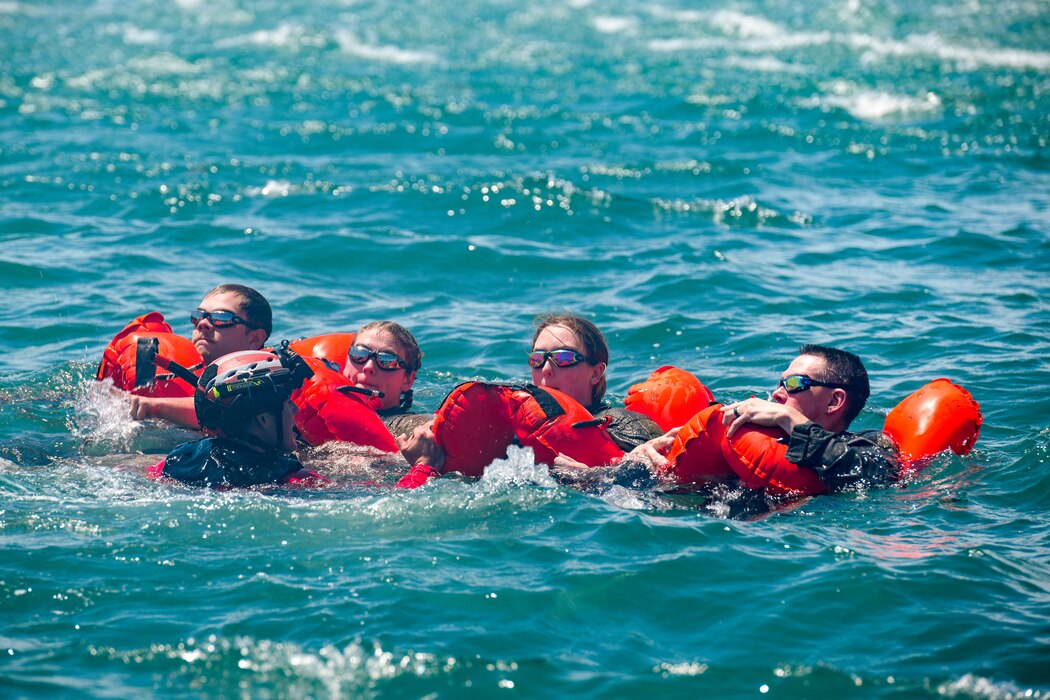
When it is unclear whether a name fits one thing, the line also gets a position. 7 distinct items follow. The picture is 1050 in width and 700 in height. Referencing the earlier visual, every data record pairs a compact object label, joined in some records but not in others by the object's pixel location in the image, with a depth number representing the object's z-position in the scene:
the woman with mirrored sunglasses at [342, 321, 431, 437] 18.31
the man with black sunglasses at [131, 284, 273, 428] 19.00
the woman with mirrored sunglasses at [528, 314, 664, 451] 17.19
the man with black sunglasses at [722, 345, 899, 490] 15.02
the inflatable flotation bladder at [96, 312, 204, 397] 18.27
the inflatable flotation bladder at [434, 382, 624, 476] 15.75
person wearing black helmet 15.13
